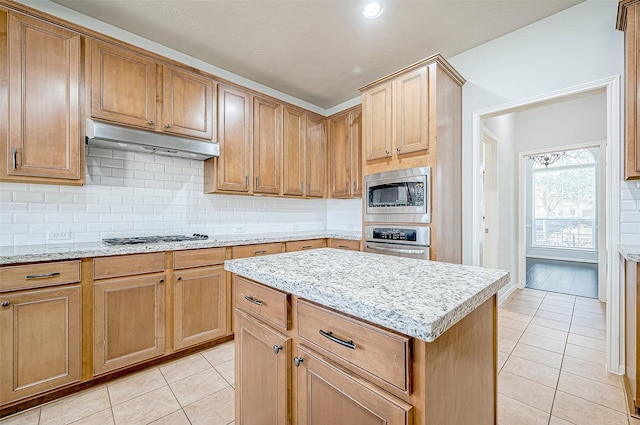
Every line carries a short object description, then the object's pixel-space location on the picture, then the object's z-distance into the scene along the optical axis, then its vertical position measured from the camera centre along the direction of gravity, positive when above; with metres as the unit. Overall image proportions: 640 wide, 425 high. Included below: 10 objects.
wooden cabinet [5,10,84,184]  1.84 +0.77
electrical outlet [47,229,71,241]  2.18 -0.18
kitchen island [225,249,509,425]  0.70 -0.40
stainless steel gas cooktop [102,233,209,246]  2.24 -0.24
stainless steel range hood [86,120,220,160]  2.08 +0.57
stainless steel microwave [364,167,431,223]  2.43 +0.14
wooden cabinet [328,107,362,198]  3.54 +0.74
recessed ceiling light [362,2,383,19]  2.13 +1.55
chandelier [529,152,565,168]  6.59 +1.24
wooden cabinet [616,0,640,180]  1.75 +0.76
